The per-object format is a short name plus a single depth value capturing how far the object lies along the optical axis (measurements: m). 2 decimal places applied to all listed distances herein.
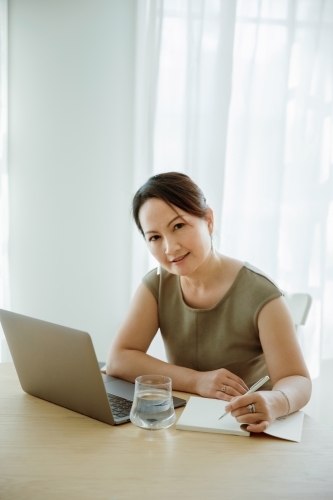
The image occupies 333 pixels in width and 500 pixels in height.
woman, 1.52
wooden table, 0.95
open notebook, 1.20
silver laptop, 1.21
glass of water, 1.21
